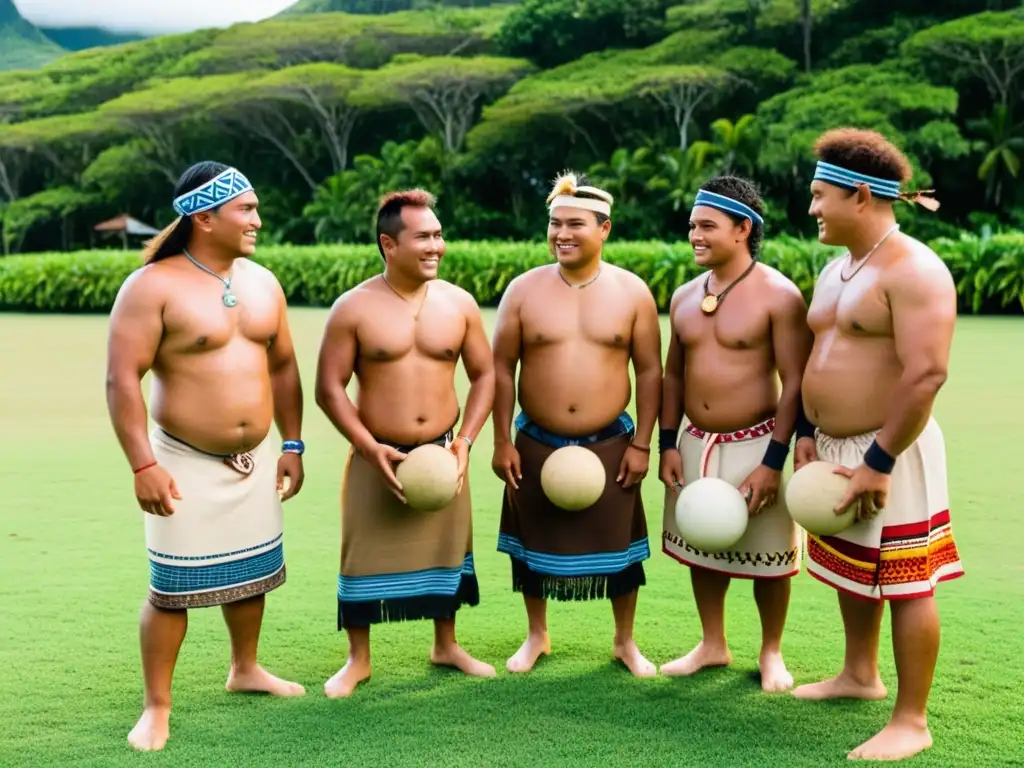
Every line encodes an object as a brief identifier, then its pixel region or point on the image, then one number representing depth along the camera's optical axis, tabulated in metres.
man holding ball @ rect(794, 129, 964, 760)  3.20
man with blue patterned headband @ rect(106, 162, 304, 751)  3.43
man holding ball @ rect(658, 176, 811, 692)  3.79
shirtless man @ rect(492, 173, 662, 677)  4.02
